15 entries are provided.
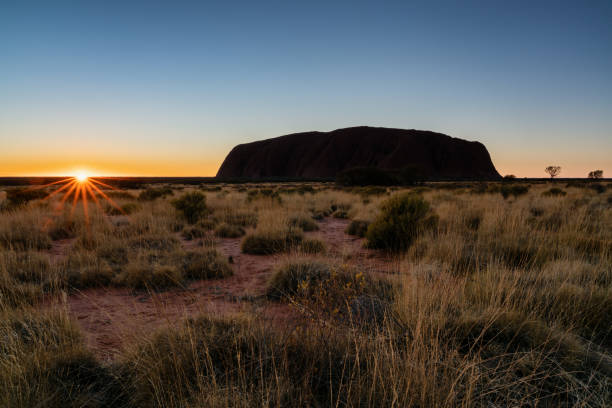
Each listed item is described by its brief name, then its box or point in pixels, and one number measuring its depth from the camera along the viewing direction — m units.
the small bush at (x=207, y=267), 4.84
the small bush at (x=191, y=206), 10.30
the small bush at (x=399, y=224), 6.46
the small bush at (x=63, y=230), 7.77
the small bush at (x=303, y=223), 9.01
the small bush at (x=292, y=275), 3.98
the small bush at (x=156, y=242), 6.12
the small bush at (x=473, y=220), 7.72
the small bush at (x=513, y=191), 17.83
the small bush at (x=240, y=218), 9.92
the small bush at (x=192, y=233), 8.10
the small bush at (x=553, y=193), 15.70
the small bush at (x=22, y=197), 12.08
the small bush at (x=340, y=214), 12.53
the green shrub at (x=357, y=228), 8.54
